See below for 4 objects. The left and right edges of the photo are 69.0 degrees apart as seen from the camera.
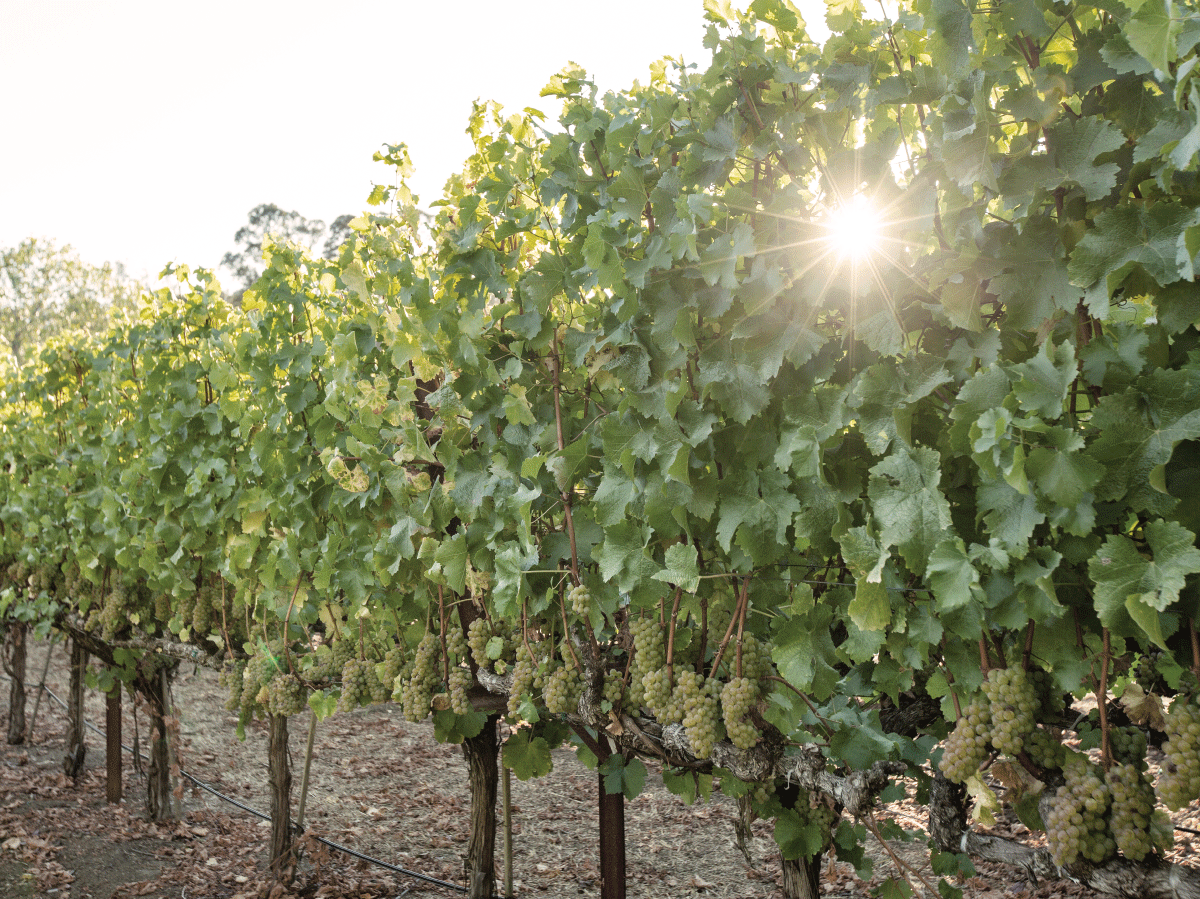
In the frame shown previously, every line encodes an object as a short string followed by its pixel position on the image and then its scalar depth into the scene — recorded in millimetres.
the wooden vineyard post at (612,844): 4221
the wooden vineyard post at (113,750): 8508
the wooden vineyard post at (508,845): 4934
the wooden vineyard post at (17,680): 10297
